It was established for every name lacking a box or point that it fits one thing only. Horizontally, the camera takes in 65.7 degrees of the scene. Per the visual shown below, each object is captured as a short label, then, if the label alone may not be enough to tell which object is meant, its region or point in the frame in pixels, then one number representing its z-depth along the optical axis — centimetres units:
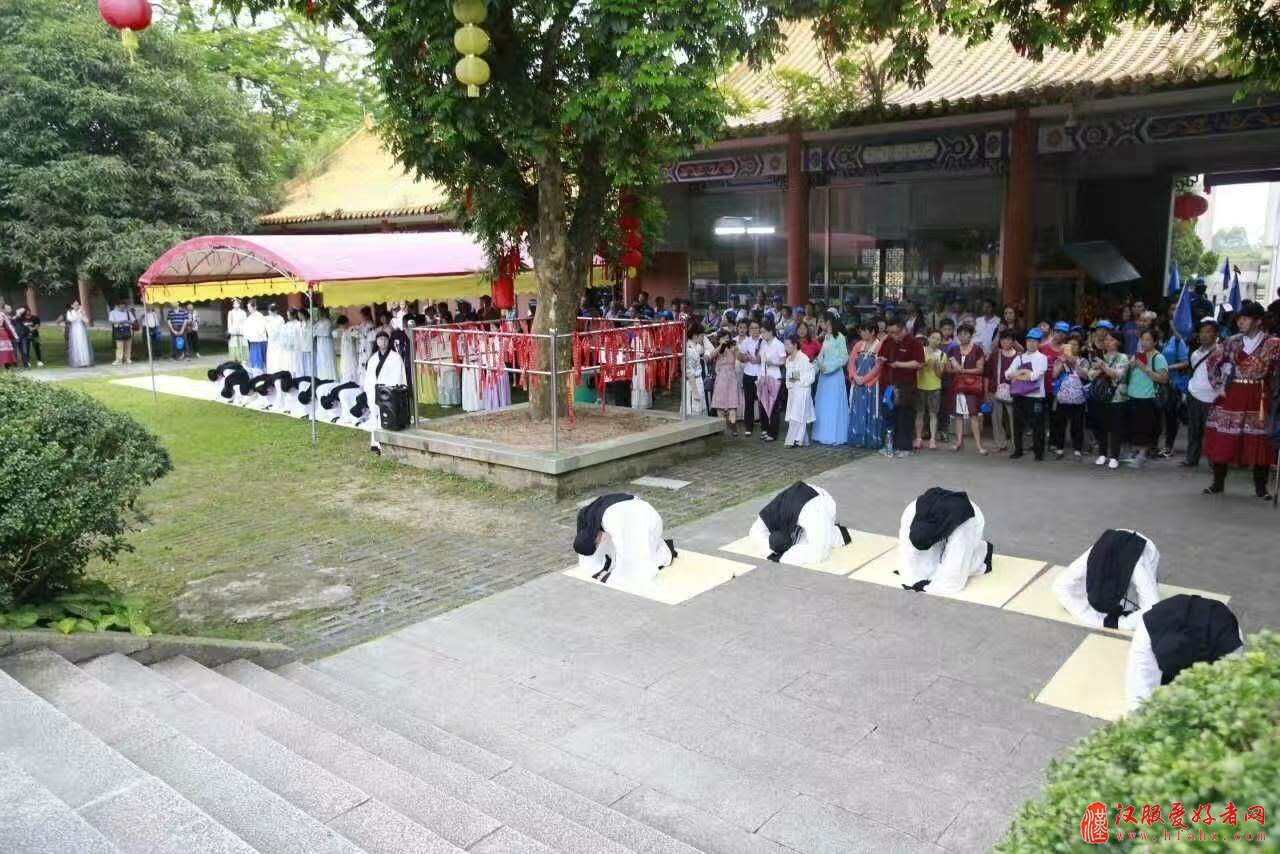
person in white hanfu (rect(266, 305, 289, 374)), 1678
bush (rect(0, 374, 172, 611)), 484
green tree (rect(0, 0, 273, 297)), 1972
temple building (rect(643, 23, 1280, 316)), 1192
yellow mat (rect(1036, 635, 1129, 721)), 496
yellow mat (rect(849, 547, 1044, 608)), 654
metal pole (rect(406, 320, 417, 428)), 1104
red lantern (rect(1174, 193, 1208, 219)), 1634
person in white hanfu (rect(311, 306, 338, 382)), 1620
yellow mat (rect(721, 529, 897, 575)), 724
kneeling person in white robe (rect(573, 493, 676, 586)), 691
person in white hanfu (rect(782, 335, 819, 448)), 1144
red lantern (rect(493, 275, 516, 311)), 1209
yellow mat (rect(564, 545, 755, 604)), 673
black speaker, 1138
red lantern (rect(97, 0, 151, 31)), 650
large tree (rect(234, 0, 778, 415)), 843
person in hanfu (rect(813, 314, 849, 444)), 1145
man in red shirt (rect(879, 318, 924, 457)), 1079
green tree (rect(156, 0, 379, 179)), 2855
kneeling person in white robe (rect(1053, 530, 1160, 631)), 587
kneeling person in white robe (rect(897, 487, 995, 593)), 655
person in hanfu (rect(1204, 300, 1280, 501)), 843
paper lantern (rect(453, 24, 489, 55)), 755
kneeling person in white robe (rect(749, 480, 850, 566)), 734
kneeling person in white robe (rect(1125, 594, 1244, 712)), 443
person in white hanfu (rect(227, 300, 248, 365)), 1844
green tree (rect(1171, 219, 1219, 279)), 2633
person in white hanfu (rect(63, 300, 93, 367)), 2109
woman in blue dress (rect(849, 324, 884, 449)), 1123
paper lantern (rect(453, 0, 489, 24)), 741
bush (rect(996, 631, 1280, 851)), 178
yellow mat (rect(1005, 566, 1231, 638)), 620
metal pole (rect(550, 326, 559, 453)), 970
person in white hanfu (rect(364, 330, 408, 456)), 1180
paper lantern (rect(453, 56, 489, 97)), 764
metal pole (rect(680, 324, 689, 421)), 1147
